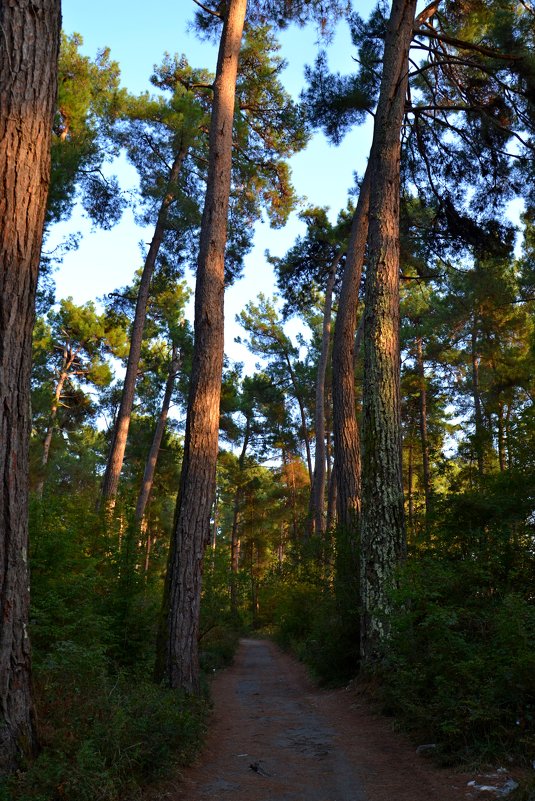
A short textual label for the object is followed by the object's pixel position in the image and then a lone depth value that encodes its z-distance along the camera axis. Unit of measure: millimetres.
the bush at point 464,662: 4371
